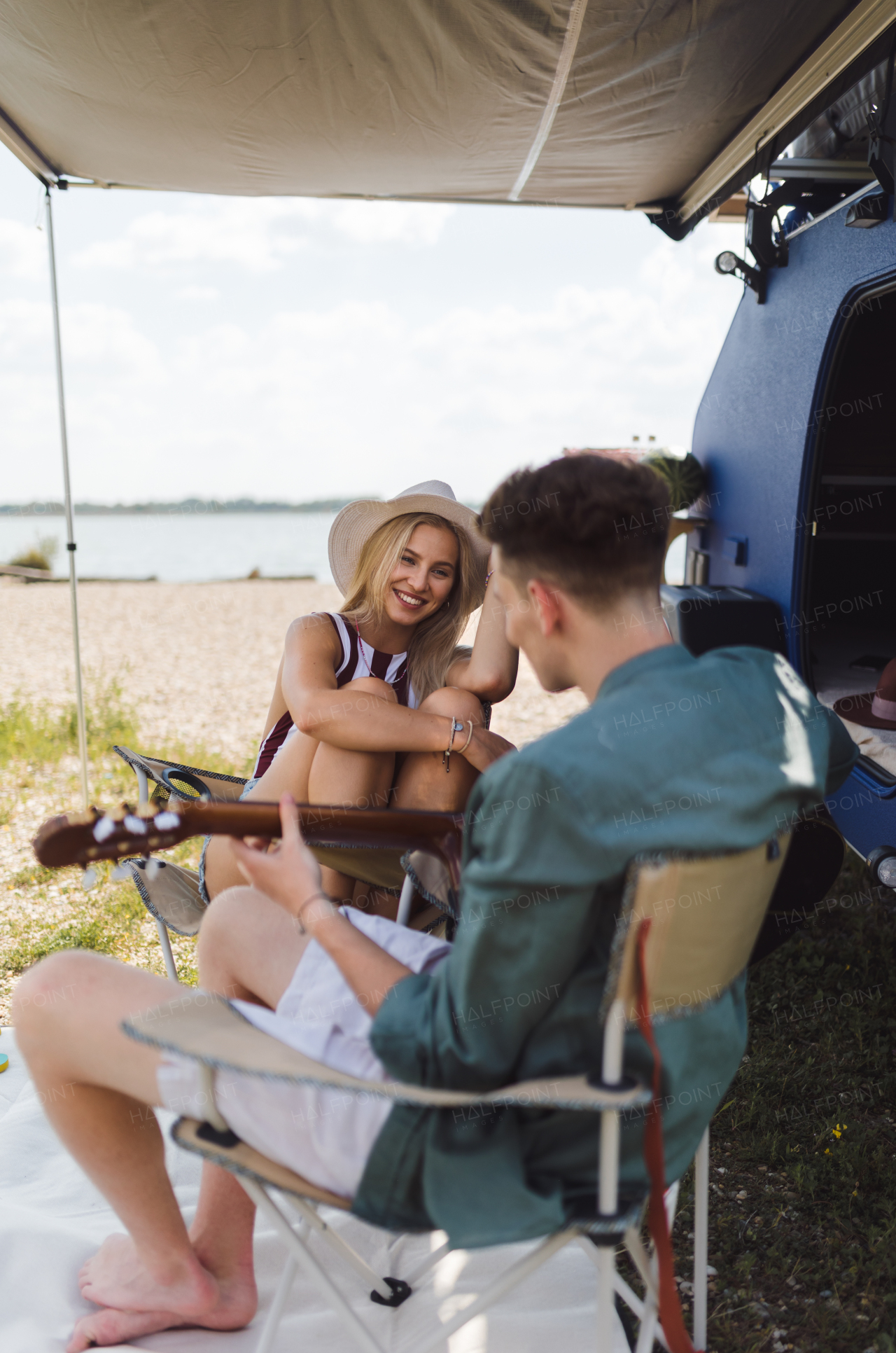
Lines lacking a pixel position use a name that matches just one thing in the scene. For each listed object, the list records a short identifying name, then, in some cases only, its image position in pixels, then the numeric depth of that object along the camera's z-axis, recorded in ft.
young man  3.43
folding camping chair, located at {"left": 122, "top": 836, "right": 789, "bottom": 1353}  3.41
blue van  9.70
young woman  7.34
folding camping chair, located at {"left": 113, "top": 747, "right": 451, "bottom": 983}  7.16
